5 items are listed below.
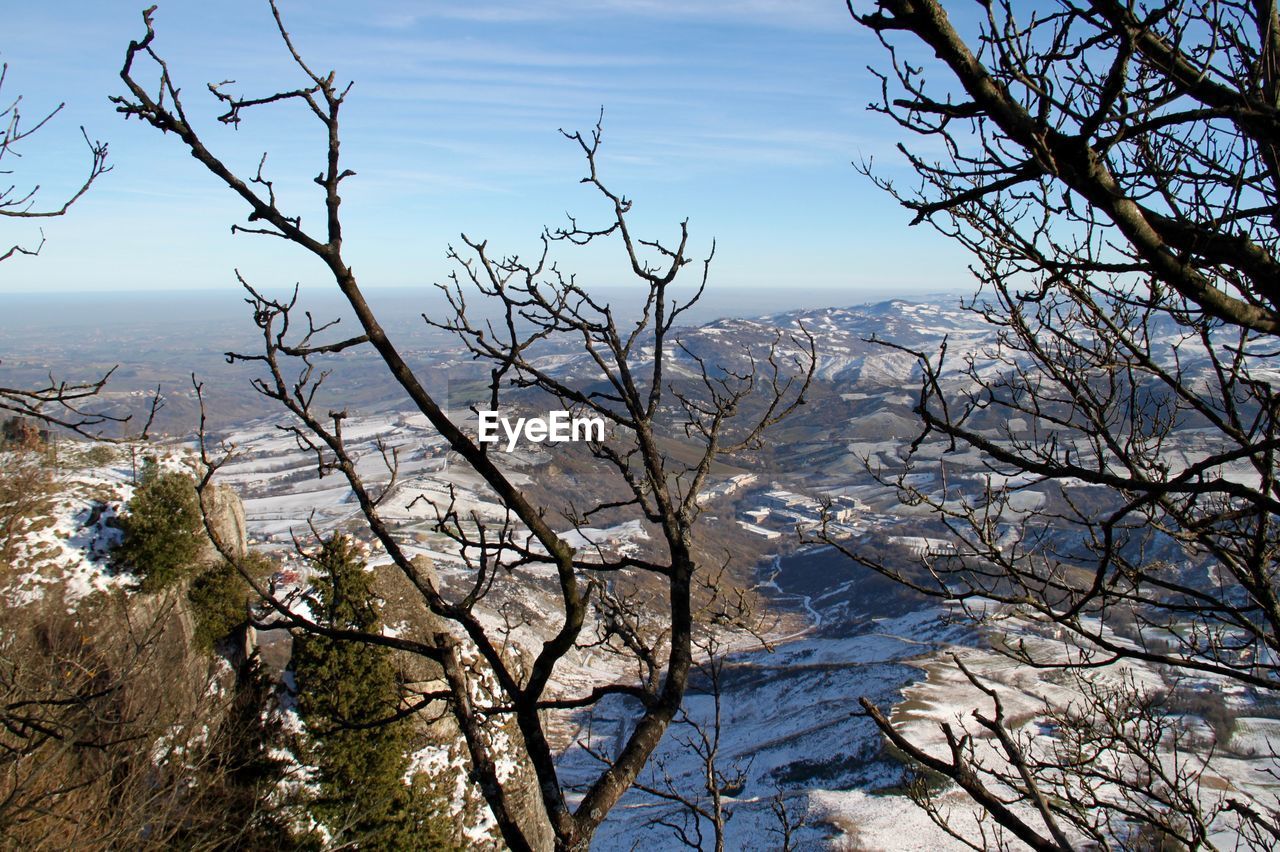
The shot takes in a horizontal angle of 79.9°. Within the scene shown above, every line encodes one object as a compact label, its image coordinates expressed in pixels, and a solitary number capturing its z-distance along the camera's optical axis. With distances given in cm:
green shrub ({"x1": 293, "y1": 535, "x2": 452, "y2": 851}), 1498
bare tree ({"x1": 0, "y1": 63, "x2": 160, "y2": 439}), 486
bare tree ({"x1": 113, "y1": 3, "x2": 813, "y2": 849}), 317
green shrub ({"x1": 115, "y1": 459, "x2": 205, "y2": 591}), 1844
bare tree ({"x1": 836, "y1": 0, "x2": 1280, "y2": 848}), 288
